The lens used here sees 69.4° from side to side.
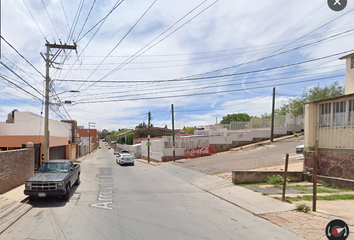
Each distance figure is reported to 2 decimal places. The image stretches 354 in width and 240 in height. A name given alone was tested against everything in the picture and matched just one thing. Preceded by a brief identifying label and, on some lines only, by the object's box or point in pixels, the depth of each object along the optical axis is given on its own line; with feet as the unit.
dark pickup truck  30.99
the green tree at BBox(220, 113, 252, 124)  299.17
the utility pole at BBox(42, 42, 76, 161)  55.88
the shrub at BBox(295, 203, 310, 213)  27.69
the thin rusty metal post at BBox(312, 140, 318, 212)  27.55
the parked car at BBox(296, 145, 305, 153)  71.68
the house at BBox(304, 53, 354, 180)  39.34
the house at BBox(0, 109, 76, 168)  64.95
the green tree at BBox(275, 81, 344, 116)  115.14
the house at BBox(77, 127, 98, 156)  196.65
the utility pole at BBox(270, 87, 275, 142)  105.90
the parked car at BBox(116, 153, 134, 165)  93.56
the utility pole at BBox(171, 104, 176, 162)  91.60
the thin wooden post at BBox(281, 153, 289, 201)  31.55
